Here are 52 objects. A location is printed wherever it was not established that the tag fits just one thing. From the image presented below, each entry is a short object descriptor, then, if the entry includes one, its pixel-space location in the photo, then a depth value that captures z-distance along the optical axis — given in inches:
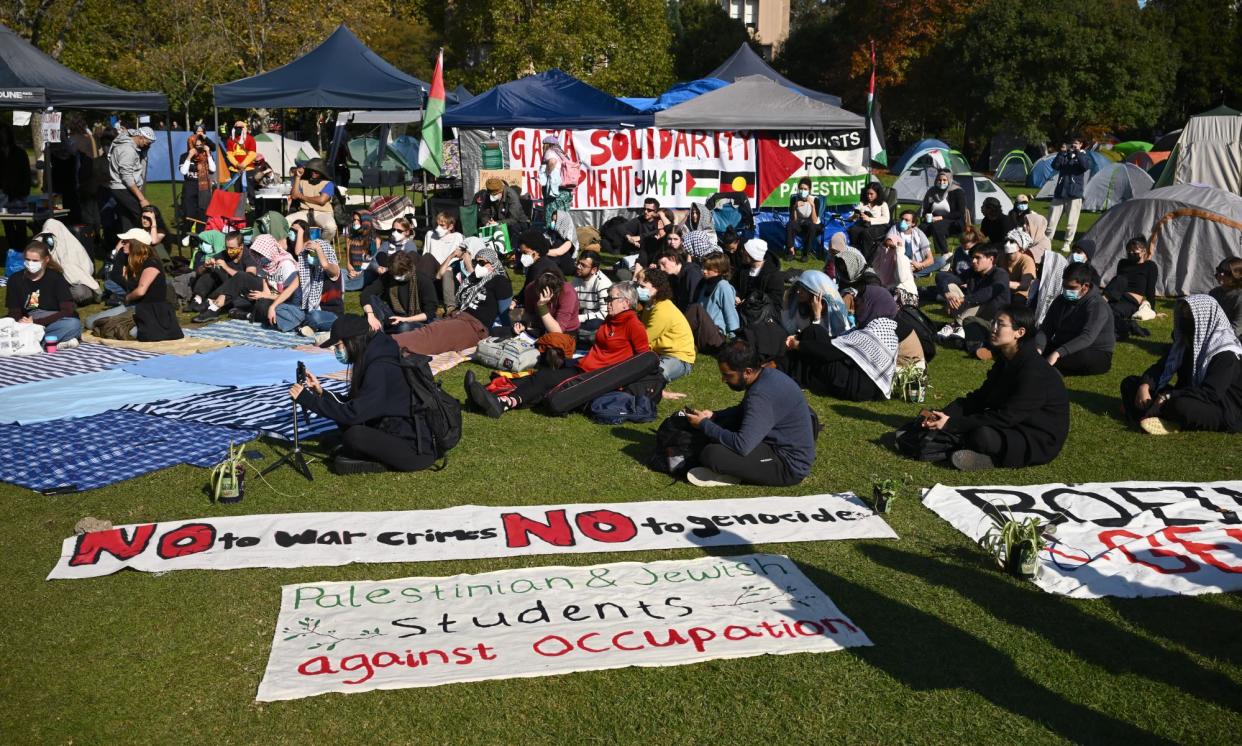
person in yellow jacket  422.2
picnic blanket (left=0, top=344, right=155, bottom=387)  430.6
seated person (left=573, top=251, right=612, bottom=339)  485.1
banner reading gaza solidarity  762.8
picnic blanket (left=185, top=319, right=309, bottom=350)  494.3
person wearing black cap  299.9
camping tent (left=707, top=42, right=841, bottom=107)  1127.8
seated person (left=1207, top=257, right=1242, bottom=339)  415.5
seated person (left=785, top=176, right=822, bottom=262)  756.1
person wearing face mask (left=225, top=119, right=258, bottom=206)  936.9
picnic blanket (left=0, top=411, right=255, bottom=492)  310.7
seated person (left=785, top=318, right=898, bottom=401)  403.5
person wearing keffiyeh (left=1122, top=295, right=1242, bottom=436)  357.7
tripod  309.6
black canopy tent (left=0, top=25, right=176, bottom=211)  657.6
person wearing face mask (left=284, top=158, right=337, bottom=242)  676.7
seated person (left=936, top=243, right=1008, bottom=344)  505.0
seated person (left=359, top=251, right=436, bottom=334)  501.4
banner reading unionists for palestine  789.9
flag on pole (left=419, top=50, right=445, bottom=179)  557.6
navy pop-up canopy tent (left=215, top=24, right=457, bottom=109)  723.4
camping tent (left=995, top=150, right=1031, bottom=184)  1542.8
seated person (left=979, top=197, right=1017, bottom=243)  674.2
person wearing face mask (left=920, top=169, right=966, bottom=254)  761.6
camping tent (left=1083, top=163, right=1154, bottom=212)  1037.8
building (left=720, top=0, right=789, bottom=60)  3029.0
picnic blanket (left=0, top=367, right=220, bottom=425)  376.5
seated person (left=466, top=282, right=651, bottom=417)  388.2
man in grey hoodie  691.4
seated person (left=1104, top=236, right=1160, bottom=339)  536.1
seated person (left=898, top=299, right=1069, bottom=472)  319.3
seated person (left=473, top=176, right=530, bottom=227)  734.5
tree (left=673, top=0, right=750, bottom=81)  2277.3
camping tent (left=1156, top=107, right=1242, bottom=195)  888.3
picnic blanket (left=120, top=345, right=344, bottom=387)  426.0
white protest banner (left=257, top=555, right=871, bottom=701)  205.5
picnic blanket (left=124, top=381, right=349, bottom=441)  355.9
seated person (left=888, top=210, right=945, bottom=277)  598.9
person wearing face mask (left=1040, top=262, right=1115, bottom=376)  434.6
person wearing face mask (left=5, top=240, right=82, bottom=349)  483.5
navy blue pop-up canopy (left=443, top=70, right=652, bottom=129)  759.1
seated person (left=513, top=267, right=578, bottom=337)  450.3
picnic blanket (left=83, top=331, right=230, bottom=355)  479.8
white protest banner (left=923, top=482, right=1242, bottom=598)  248.8
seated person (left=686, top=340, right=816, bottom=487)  296.8
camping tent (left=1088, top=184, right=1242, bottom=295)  599.8
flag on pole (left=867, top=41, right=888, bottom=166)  783.1
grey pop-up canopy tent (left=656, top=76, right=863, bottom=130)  765.9
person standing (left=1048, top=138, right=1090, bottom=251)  792.9
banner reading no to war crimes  254.4
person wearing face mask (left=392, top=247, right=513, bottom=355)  466.3
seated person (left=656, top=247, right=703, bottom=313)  495.8
